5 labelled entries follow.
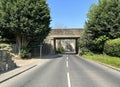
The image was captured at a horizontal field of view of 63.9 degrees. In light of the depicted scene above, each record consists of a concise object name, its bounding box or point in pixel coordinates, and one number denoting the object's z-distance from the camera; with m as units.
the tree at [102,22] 18.74
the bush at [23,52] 16.59
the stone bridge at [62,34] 29.47
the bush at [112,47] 14.92
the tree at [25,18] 16.04
